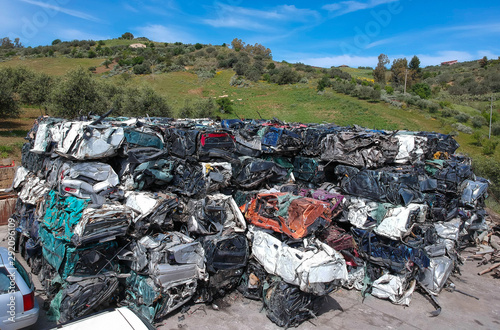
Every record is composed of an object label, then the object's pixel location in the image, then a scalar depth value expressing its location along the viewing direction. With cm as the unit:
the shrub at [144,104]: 2320
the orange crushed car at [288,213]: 639
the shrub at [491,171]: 1630
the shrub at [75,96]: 1945
